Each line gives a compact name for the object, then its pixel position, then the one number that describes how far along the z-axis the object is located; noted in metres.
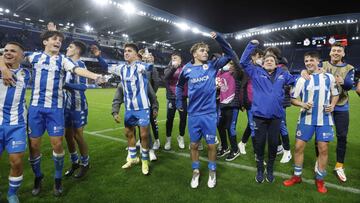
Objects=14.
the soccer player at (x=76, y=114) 4.37
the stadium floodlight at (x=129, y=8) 27.98
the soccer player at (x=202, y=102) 4.09
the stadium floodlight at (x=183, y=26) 36.06
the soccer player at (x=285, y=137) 5.25
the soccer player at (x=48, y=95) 3.59
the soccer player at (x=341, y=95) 4.22
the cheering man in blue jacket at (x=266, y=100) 4.09
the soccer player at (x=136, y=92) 4.58
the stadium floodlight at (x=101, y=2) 27.39
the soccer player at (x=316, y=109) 3.96
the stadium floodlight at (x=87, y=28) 37.86
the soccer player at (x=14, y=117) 3.18
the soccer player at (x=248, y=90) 5.36
